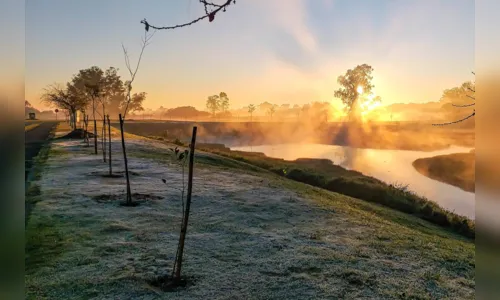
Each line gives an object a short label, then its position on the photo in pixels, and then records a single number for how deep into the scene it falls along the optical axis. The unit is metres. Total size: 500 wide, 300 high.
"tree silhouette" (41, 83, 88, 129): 38.02
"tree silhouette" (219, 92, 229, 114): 143.12
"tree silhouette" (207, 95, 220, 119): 145.88
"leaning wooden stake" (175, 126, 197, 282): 6.70
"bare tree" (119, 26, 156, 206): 12.48
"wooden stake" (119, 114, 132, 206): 12.44
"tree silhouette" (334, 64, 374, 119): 98.94
